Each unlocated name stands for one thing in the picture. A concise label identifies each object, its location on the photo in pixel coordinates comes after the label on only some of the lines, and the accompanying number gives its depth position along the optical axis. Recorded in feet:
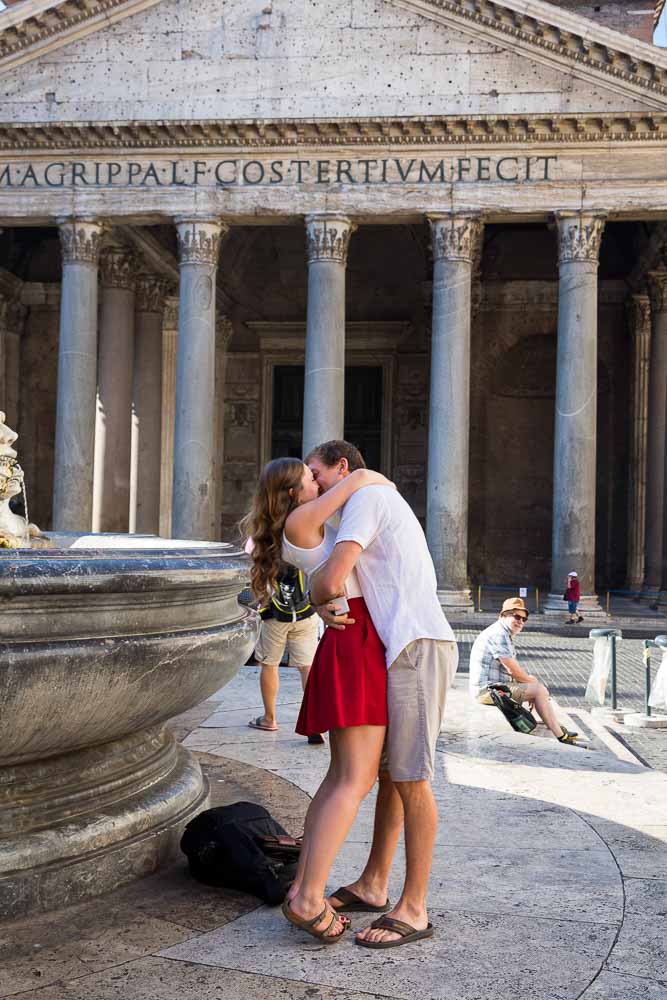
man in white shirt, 10.36
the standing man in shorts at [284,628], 21.76
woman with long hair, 10.34
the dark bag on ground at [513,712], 23.24
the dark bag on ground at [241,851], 11.65
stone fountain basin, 10.38
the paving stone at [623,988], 9.37
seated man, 24.71
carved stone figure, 16.46
